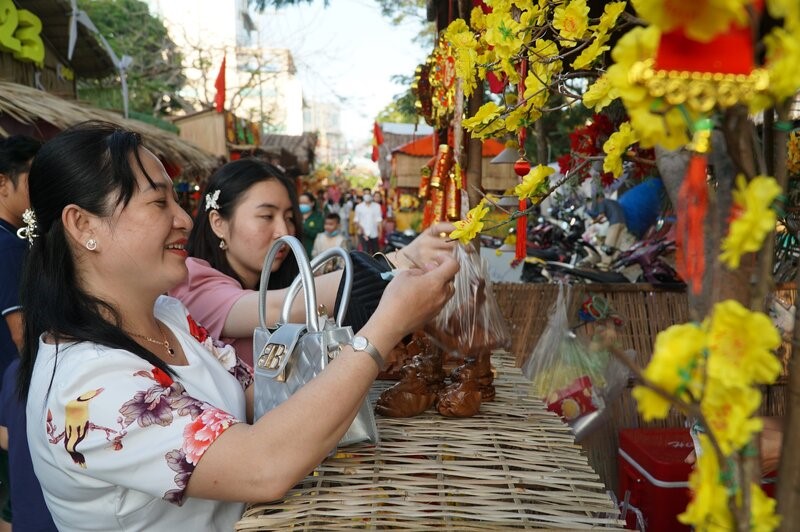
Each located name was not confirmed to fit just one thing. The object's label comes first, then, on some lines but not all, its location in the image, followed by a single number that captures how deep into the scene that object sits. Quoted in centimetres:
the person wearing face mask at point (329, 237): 940
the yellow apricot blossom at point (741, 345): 48
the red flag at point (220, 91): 1095
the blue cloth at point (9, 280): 238
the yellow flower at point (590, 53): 105
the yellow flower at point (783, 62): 47
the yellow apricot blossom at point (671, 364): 51
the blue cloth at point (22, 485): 160
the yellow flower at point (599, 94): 97
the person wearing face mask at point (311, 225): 934
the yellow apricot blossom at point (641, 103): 51
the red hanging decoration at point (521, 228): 189
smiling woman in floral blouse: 110
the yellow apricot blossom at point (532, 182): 115
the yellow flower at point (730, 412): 49
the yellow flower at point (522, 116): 121
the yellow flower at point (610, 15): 95
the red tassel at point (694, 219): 56
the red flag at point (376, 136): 1135
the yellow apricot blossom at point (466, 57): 136
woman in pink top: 197
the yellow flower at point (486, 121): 123
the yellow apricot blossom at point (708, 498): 53
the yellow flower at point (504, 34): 114
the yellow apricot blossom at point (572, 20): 105
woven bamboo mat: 103
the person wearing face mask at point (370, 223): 1336
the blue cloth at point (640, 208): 599
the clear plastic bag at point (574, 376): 227
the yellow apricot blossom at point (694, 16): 47
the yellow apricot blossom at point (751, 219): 47
